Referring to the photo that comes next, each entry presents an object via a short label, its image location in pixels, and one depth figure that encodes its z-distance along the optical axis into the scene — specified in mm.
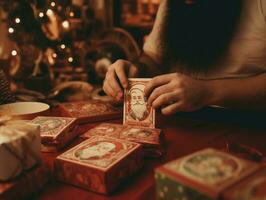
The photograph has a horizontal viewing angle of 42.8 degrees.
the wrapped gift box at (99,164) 758
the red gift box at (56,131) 987
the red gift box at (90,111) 1253
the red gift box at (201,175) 562
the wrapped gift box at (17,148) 736
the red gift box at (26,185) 723
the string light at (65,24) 2294
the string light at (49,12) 2004
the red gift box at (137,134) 947
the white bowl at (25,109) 1245
